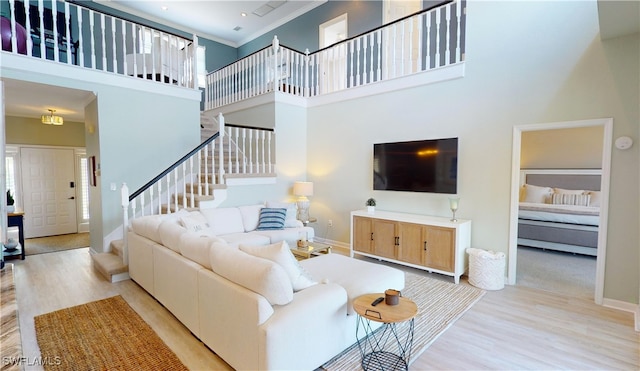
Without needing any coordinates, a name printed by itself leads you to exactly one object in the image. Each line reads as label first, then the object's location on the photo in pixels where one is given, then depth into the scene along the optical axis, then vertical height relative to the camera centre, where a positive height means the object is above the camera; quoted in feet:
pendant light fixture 18.66 +3.20
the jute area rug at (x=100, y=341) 7.51 -4.85
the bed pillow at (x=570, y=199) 18.60 -1.77
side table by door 16.25 -3.07
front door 21.75 -1.59
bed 16.42 -2.28
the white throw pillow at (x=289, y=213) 16.98 -2.44
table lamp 19.24 -1.60
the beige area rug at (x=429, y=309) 7.82 -4.86
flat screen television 14.16 +0.27
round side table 6.72 -4.81
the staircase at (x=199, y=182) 14.34 -0.71
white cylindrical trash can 12.21 -4.10
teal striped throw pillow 16.47 -2.68
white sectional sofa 6.28 -3.22
